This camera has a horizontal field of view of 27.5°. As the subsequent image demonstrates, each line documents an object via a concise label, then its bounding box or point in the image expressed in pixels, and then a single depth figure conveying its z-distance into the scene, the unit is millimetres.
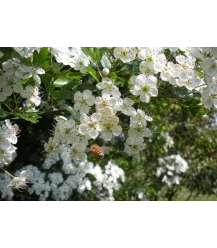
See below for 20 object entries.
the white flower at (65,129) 302
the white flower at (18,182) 336
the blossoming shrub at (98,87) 295
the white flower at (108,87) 297
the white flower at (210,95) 295
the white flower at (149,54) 304
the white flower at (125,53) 323
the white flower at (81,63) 340
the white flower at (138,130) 305
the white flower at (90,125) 288
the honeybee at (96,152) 322
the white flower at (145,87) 299
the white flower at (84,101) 303
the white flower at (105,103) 289
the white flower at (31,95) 316
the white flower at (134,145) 316
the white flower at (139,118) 303
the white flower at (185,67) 302
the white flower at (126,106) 297
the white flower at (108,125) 286
